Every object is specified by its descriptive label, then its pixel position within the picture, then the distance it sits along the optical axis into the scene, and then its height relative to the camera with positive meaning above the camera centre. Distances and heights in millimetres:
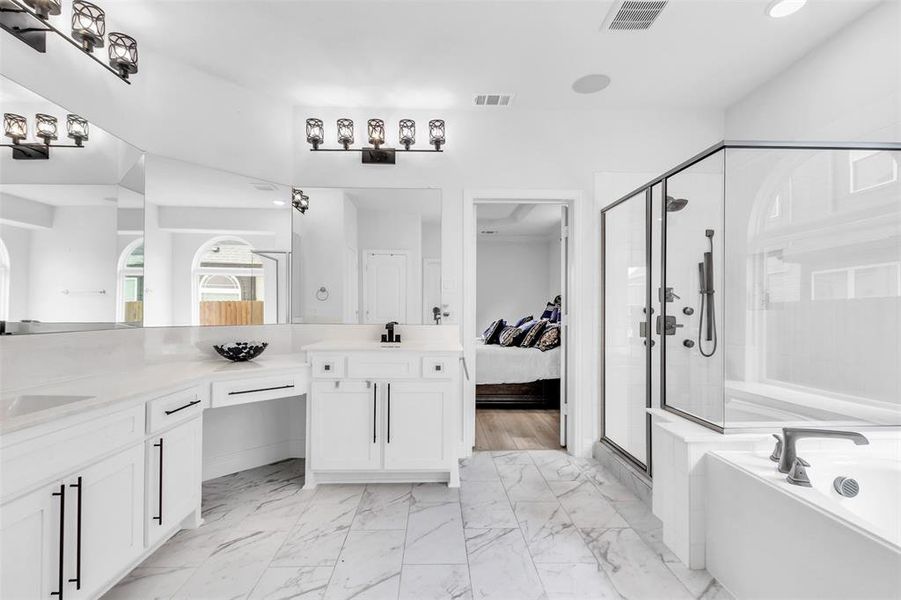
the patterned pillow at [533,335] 4730 -367
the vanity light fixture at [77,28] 1658 +1233
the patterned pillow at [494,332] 5336 -379
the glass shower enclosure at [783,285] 1985 +107
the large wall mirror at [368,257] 3135 +358
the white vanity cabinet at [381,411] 2590 -693
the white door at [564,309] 3338 -45
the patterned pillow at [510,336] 4891 -399
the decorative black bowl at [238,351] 2570 -310
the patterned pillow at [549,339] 4543 -397
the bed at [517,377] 4465 -803
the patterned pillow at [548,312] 5707 -113
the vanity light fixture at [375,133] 3027 +1266
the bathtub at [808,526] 1179 -761
